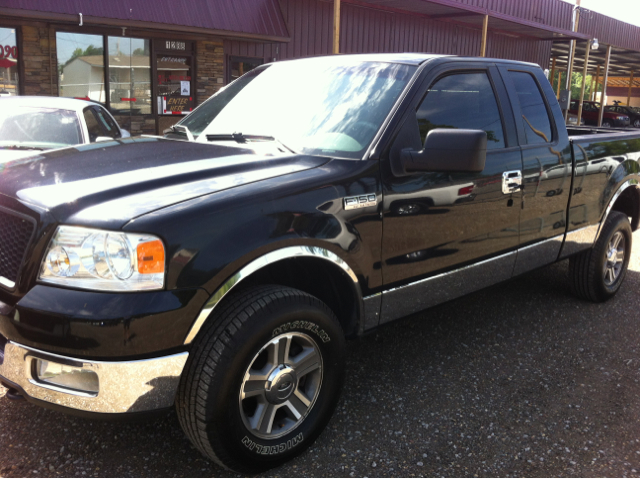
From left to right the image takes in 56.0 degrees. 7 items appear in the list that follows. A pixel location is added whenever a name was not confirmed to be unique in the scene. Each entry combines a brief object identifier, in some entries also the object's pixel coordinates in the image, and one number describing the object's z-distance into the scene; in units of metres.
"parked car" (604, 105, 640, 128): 33.81
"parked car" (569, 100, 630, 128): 31.33
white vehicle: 6.25
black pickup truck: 2.24
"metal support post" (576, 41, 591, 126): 24.17
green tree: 77.88
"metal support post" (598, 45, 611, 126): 25.85
